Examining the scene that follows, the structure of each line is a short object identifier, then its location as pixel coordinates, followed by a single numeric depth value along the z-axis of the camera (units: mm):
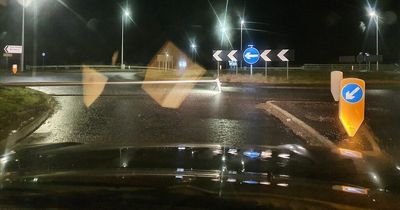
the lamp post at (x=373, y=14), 66300
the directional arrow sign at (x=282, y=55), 35000
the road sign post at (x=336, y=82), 12773
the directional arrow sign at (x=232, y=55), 33156
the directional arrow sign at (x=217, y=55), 32697
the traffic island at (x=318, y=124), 10945
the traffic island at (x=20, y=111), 12216
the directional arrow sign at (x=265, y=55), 35000
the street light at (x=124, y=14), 65925
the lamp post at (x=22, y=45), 52656
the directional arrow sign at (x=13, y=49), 54719
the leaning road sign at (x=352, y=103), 11188
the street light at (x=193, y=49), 109600
